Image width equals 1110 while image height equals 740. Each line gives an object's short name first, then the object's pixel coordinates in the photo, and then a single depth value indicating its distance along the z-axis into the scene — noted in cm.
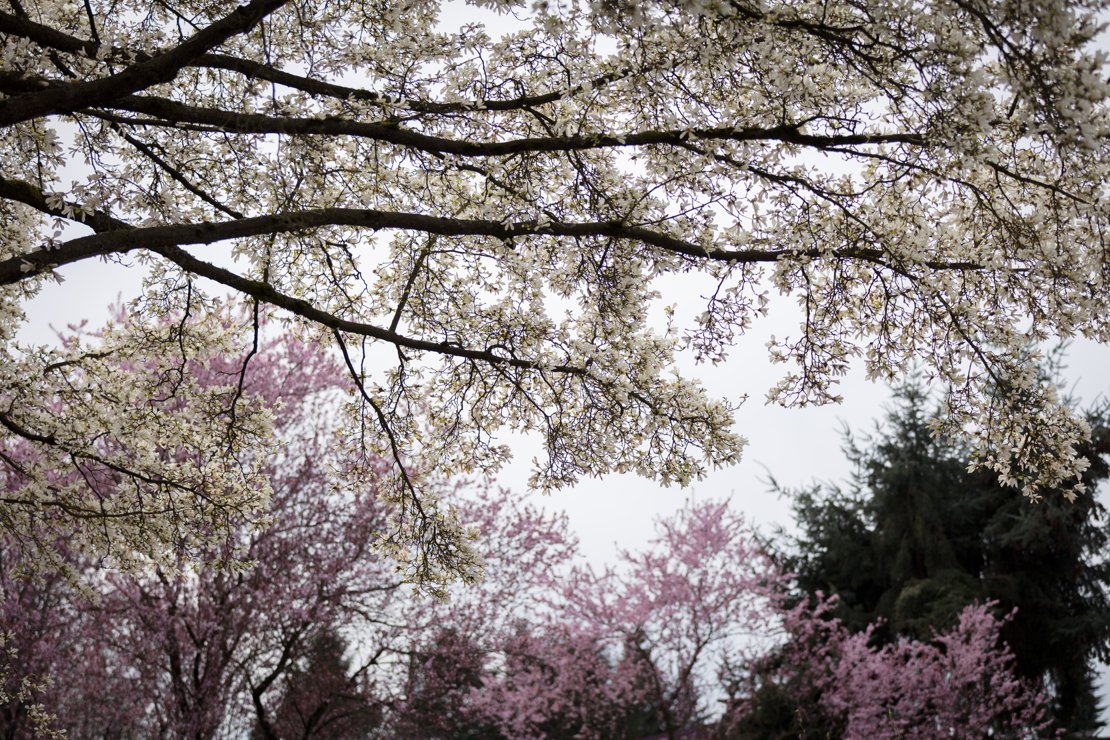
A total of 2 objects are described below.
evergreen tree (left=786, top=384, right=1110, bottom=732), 1889
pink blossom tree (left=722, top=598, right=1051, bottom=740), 1577
